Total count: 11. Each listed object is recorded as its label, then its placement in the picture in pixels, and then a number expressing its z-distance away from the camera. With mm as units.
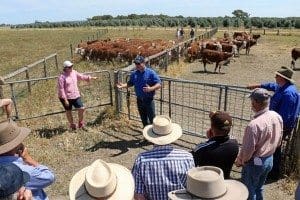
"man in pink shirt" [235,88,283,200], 4367
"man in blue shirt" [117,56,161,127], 7409
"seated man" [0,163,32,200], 2580
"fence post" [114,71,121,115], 9045
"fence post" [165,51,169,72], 16031
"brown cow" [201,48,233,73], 17672
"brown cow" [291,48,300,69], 18991
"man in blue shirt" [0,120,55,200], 3267
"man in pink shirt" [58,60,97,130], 8211
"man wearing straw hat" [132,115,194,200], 3441
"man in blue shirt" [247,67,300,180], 5527
